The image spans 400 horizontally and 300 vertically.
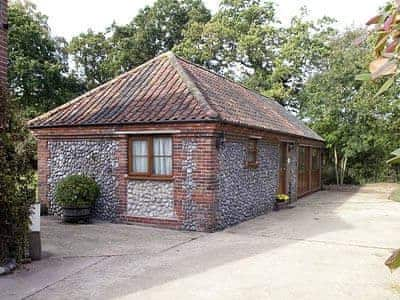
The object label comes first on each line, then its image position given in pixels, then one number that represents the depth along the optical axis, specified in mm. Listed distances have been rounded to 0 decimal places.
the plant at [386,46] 1101
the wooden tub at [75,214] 11016
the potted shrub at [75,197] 11000
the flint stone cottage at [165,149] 10305
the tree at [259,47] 27866
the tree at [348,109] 21594
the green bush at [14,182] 6582
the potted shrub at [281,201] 14435
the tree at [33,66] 22672
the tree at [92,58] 31391
